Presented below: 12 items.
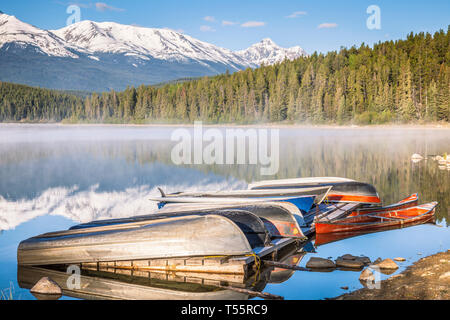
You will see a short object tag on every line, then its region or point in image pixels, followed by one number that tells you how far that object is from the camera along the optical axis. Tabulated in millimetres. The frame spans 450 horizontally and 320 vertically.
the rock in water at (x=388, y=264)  9742
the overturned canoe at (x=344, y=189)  17344
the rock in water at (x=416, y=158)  34250
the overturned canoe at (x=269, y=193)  15195
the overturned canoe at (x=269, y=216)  11977
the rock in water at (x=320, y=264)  10078
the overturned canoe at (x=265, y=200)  14137
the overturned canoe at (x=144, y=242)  9766
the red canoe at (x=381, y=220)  13367
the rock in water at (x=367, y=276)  9016
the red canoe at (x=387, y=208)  15477
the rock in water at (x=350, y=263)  10000
